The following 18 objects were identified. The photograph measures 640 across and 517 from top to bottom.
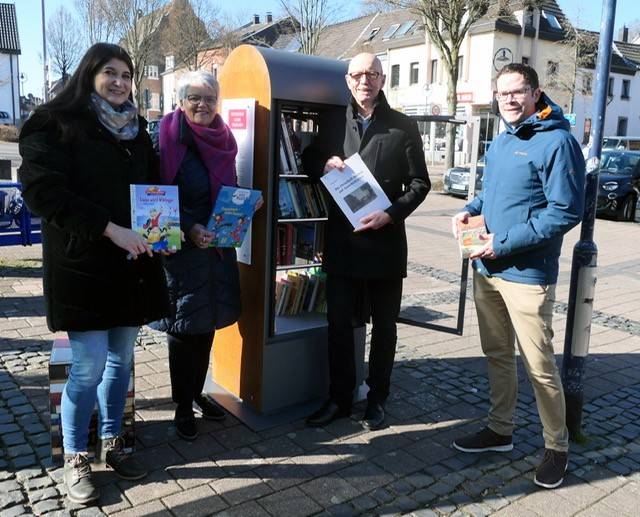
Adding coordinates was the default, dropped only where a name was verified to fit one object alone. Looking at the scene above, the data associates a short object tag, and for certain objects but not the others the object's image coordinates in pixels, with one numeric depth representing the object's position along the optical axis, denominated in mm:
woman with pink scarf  3299
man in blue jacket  2924
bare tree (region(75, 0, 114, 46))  34438
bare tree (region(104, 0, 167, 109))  34375
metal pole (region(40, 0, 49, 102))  33669
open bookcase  3617
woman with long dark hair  2631
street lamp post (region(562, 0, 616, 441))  3570
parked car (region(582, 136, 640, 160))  24581
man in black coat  3572
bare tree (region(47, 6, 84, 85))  40156
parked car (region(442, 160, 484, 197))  18641
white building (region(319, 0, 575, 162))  34062
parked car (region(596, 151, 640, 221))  14805
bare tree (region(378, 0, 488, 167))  22891
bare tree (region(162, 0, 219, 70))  39375
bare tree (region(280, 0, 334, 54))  28547
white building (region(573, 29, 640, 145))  40453
